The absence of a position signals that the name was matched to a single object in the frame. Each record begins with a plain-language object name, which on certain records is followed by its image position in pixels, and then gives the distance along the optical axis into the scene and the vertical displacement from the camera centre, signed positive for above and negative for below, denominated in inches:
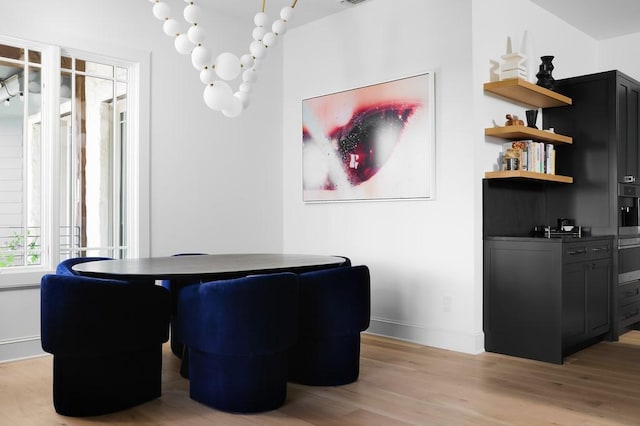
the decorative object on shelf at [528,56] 171.3 +46.5
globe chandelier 127.3 +36.0
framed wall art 172.7 +22.9
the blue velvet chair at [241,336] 106.3 -23.0
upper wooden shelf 159.6 +34.8
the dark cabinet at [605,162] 177.2 +15.9
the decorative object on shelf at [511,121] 166.1 +26.3
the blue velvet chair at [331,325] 123.9 -24.1
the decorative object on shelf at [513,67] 162.9 +41.3
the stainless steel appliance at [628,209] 181.2 +1.1
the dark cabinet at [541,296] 149.5 -22.4
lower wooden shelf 158.1 +10.5
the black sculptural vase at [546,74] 177.0 +42.3
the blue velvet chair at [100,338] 103.0 -22.7
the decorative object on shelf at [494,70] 167.2 +41.3
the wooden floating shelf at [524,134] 161.0 +22.6
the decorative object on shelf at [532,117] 175.3 +29.0
